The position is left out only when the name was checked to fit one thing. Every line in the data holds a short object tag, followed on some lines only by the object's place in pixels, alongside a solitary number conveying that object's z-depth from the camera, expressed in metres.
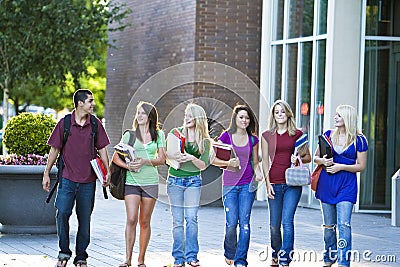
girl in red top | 18.98
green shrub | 24.05
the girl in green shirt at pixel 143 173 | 18.63
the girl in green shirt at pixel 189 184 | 18.86
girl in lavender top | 18.90
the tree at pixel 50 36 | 46.08
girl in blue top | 18.72
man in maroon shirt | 18.83
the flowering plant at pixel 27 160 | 23.91
